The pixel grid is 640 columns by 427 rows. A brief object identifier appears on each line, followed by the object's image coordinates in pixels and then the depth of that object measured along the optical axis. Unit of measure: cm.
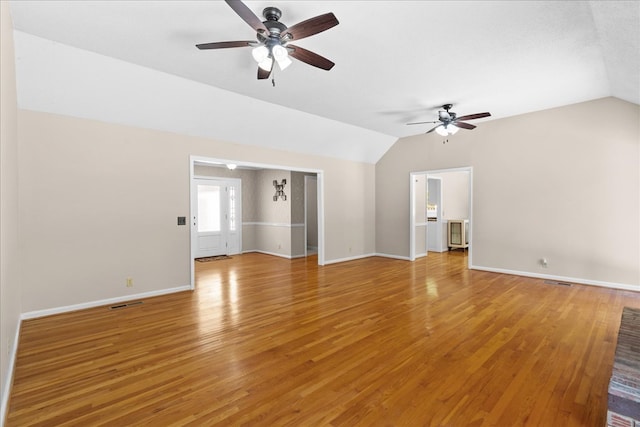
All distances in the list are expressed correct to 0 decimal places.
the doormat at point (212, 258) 788
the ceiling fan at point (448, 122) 507
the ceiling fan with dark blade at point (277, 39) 228
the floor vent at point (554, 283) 519
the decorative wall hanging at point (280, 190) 838
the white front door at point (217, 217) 827
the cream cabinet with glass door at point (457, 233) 891
